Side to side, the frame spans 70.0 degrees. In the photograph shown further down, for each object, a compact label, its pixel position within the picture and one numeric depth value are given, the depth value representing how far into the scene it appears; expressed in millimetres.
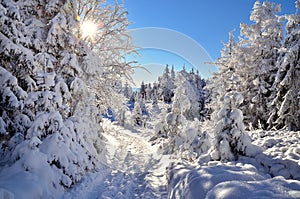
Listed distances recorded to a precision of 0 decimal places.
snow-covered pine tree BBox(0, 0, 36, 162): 5836
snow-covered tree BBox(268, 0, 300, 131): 10633
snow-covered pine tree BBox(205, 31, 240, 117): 18812
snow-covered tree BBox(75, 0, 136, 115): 11000
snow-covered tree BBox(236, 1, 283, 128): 16641
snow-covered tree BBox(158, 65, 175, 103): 83000
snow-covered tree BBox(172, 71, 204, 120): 21269
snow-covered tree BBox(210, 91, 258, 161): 8266
